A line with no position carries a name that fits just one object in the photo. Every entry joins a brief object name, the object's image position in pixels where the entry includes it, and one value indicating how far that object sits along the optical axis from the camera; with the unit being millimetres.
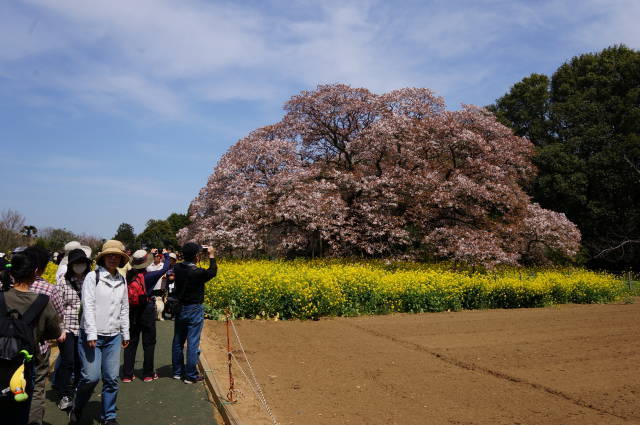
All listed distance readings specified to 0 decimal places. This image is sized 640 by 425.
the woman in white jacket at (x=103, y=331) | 4500
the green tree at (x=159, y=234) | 56531
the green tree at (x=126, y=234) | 63188
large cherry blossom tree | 18672
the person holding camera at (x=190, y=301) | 6070
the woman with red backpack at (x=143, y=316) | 6086
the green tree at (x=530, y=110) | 29641
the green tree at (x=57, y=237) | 45506
